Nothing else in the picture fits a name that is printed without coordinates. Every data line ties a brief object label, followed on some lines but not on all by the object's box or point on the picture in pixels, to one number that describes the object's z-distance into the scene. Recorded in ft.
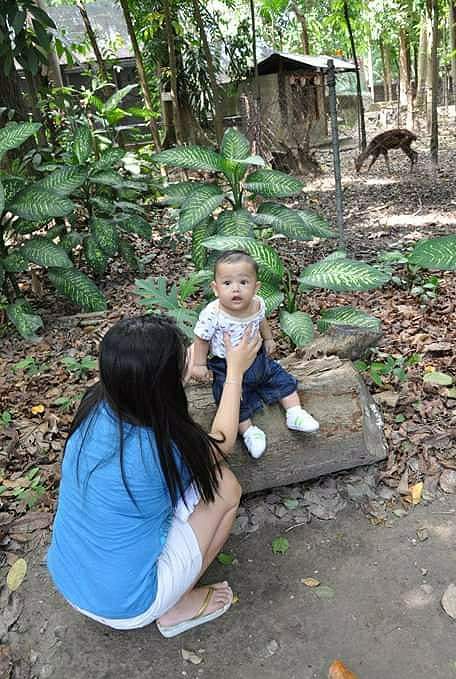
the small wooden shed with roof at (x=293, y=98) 30.55
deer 28.32
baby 6.86
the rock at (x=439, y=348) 10.54
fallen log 7.56
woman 5.09
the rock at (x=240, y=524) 7.54
